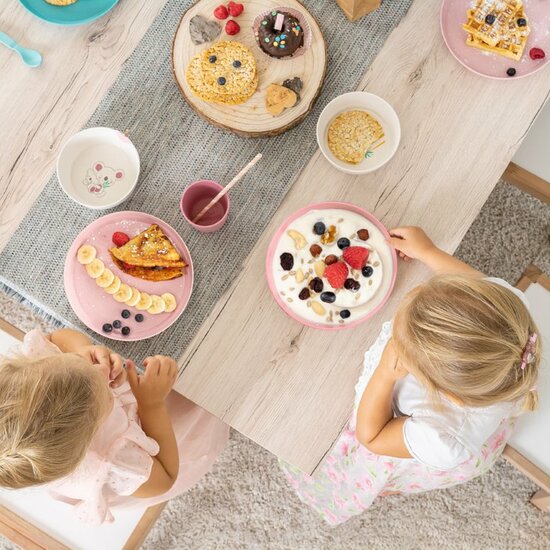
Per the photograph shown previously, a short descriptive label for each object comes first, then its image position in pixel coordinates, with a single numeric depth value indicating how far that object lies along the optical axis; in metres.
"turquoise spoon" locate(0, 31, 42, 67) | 1.24
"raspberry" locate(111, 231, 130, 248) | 1.16
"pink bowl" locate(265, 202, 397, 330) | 1.16
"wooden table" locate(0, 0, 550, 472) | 1.17
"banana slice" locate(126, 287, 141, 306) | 1.14
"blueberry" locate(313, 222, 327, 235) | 1.15
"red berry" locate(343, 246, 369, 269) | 1.14
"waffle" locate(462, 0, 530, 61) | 1.23
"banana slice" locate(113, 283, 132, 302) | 1.14
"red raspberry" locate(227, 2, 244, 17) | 1.22
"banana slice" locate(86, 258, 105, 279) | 1.15
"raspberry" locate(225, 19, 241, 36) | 1.21
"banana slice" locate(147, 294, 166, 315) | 1.15
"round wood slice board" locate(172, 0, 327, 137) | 1.20
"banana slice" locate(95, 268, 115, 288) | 1.15
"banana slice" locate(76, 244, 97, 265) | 1.15
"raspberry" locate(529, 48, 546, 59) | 1.23
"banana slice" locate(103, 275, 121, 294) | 1.15
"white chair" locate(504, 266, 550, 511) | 1.43
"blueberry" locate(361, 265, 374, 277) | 1.15
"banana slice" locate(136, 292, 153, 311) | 1.15
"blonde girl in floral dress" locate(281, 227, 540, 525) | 0.95
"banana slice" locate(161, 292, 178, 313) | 1.15
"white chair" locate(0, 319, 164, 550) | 1.39
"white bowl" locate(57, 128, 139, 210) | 1.19
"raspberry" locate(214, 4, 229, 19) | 1.22
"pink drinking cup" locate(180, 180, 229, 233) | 1.16
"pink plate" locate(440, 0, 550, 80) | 1.24
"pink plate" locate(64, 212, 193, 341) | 1.14
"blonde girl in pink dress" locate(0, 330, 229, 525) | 0.93
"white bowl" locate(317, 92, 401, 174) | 1.19
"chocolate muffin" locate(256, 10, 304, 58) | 1.20
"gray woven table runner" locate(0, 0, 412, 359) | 1.19
